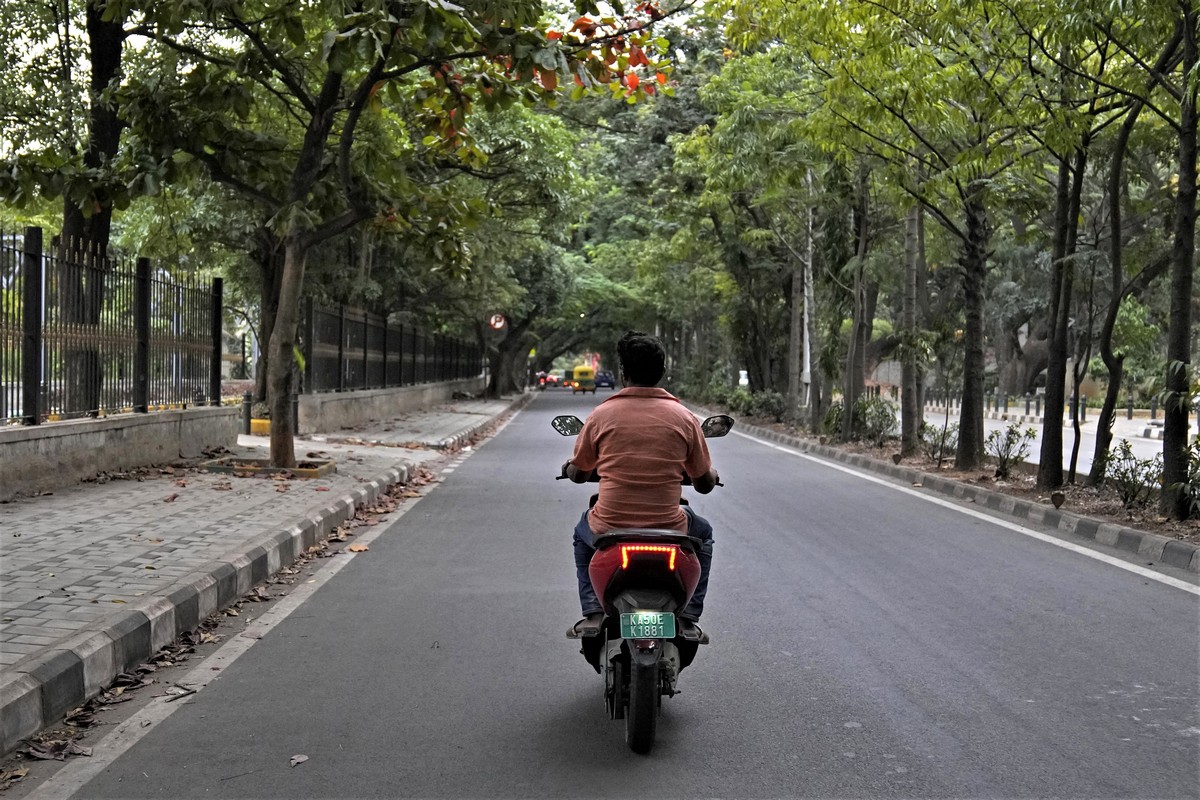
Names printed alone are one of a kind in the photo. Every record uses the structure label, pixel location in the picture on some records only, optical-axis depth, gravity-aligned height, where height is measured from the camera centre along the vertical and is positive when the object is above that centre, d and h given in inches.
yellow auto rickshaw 2935.5 -54.3
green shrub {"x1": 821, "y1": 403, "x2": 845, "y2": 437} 840.3 -41.6
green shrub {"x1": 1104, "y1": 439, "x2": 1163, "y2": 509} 402.9 -38.4
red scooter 159.6 -36.6
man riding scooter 175.5 -16.0
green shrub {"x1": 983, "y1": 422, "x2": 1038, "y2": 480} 538.0 -40.4
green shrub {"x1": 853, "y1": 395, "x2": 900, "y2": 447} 765.9 -35.9
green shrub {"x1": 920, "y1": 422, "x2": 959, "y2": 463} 623.1 -45.4
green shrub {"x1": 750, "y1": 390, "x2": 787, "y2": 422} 1115.3 -42.4
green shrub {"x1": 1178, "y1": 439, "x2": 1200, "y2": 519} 372.5 -36.5
